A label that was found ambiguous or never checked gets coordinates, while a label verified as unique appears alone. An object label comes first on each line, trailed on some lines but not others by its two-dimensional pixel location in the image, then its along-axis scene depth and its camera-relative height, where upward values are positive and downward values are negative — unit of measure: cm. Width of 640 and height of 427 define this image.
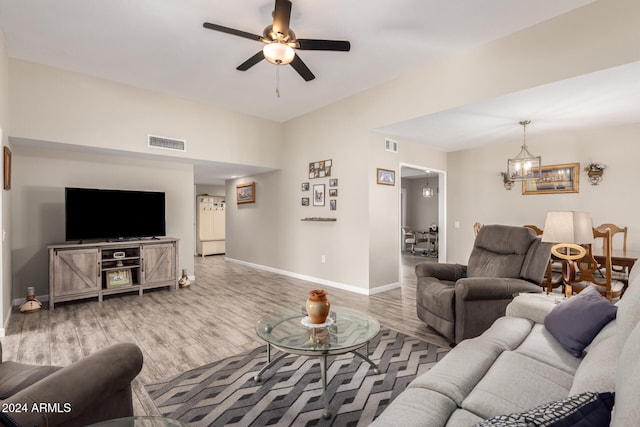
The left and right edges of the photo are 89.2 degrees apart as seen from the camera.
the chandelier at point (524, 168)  426 +59
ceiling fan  251 +143
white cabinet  877 -31
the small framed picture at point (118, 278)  445 -88
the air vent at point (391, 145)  502 +106
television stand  402 -72
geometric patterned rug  188 -117
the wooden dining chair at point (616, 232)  412 -30
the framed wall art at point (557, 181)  497 +49
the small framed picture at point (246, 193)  700 +47
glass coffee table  191 -80
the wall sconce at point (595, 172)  470 +58
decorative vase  217 -63
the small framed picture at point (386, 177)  490 +56
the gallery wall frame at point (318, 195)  545 +31
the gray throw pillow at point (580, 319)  164 -57
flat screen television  425 +1
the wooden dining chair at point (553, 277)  371 -79
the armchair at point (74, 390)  100 -63
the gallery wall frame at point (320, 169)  533 +75
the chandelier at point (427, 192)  873 +55
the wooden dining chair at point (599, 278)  326 -71
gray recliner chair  274 -65
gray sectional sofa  100 -73
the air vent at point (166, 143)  471 +107
